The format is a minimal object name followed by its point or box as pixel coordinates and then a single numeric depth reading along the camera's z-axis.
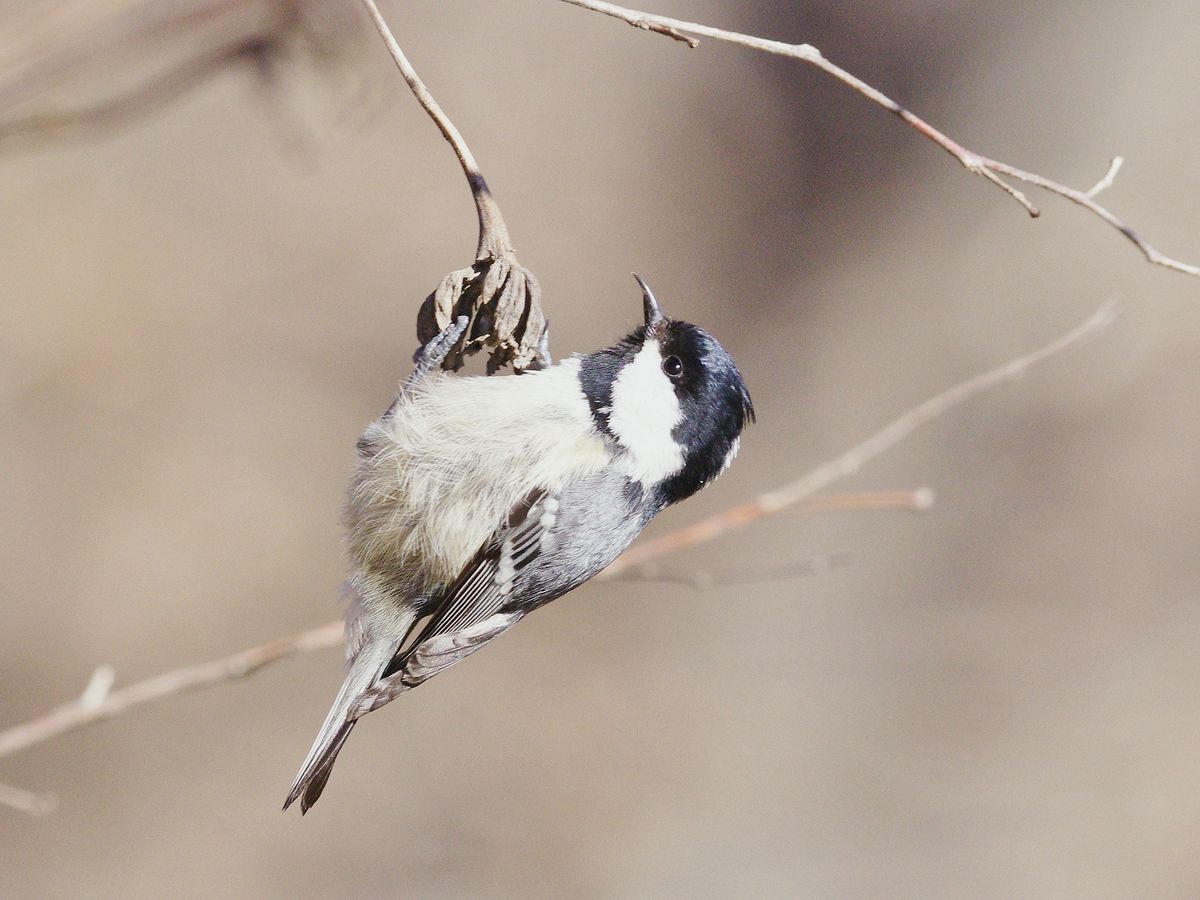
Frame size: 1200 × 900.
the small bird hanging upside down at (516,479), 3.67
